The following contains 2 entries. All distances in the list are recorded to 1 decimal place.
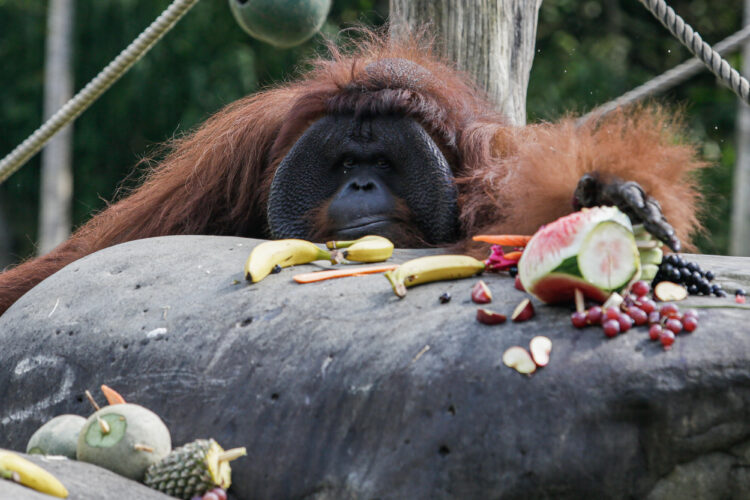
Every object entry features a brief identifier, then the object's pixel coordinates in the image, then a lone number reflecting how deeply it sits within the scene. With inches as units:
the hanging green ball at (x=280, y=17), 326.3
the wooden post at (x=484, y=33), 292.7
